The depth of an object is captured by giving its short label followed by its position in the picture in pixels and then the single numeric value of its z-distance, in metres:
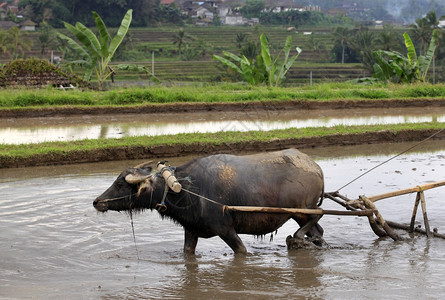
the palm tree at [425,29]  48.53
